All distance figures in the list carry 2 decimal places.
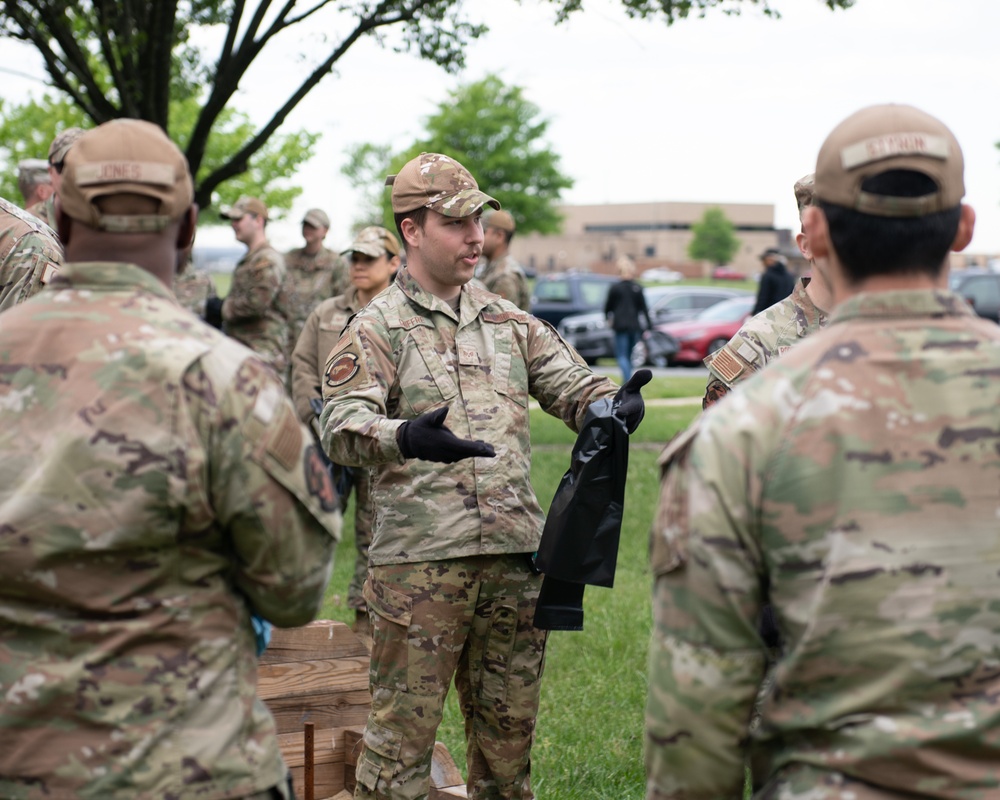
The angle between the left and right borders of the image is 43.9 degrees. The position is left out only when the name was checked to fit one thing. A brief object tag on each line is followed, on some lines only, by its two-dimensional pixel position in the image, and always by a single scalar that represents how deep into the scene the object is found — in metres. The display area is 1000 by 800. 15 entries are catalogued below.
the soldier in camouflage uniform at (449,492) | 3.96
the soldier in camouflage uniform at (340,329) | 6.94
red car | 23.78
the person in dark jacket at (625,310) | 17.89
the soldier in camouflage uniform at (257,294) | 10.07
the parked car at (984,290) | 23.67
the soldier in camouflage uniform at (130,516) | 2.28
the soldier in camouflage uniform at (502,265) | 10.20
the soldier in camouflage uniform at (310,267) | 11.60
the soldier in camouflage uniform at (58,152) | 4.68
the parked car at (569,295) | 26.36
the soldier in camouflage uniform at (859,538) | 2.10
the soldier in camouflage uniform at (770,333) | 3.90
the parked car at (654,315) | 23.84
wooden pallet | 4.70
